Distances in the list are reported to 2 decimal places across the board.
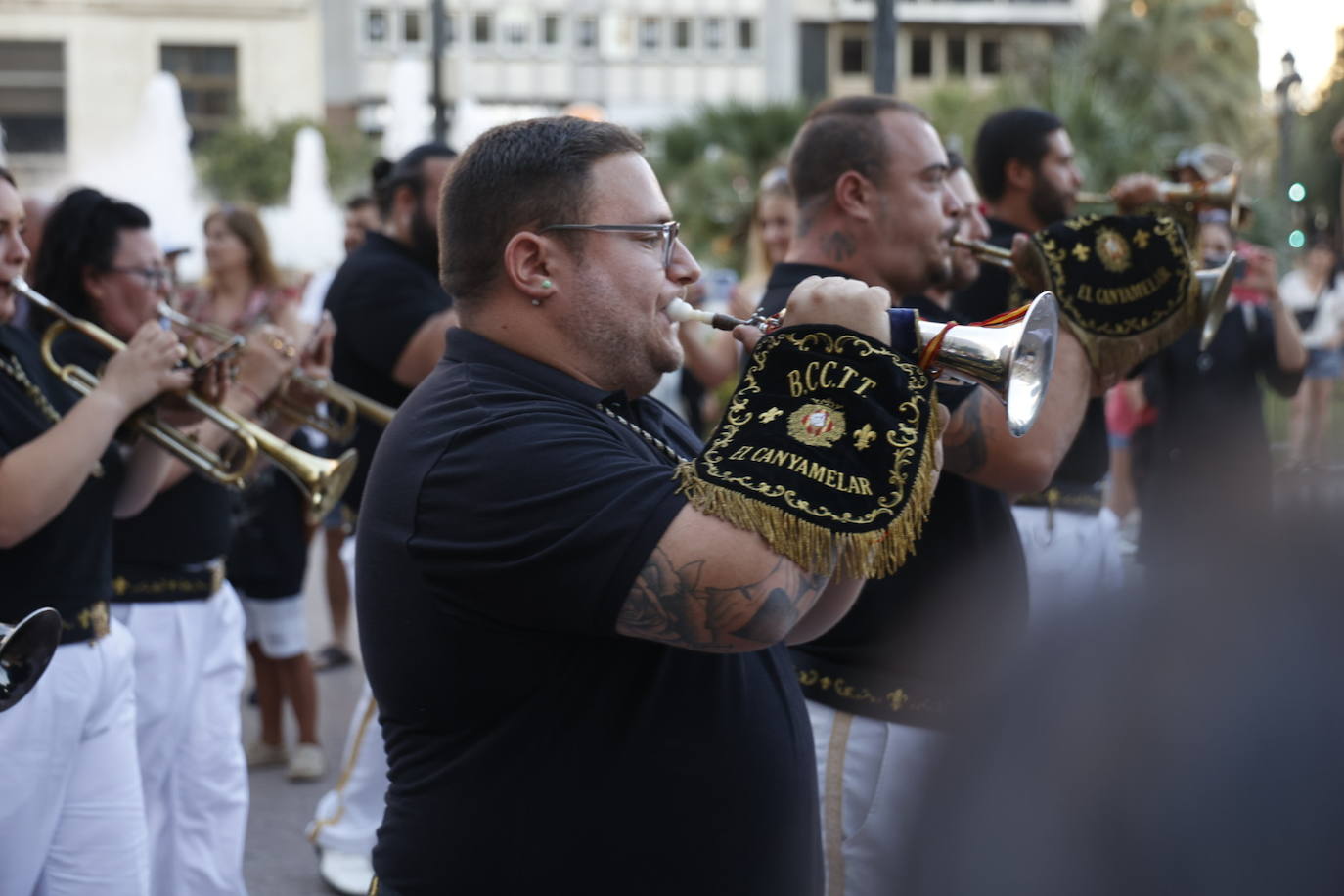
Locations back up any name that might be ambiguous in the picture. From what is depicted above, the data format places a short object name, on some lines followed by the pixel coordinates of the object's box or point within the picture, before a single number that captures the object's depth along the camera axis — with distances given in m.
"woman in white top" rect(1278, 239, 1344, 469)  11.26
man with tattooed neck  3.02
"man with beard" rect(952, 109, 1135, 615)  4.42
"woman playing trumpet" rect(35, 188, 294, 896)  3.95
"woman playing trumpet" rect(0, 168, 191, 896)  3.06
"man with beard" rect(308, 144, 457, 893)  4.73
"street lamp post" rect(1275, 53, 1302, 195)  19.08
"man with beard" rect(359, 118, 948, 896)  1.98
